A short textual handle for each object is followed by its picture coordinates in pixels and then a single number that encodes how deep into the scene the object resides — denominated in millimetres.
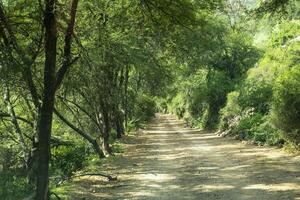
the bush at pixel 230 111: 32531
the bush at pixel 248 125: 25600
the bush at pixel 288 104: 17891
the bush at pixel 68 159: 18891
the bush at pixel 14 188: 11809
